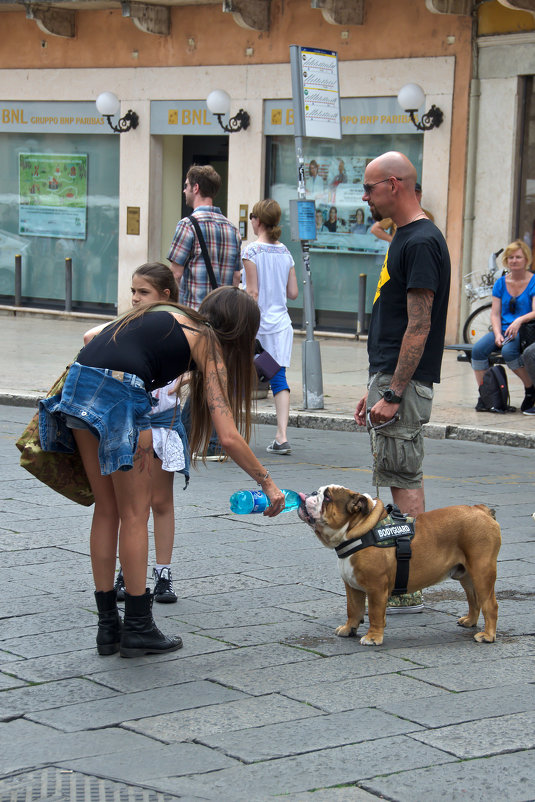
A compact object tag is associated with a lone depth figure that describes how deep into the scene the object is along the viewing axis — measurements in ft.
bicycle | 108.63
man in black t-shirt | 34.77
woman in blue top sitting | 79.17
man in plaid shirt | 59.95
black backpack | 77.53
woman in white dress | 65.18
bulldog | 31.77
